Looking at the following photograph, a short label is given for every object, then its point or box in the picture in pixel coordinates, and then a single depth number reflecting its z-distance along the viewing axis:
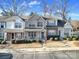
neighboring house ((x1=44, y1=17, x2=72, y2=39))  16.38
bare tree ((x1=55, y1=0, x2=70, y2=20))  22.30
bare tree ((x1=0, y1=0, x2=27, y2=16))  21.83
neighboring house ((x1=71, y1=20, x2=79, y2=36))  25.29
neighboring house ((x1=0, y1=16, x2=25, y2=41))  15.61
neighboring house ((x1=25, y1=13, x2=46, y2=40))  15.83
